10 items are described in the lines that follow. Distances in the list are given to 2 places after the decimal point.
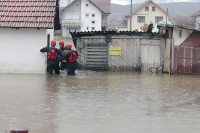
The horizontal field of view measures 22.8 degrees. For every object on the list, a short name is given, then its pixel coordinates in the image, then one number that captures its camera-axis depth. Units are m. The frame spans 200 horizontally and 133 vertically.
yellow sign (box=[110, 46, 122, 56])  27.42
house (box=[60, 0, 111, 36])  95.06
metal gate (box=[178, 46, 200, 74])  26.41
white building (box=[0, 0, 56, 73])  23.53
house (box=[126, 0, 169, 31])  96.62
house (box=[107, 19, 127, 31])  125.80
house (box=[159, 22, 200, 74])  26.42
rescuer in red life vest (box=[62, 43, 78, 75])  23.24
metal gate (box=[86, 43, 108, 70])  27.69
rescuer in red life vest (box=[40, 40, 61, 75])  22.88
